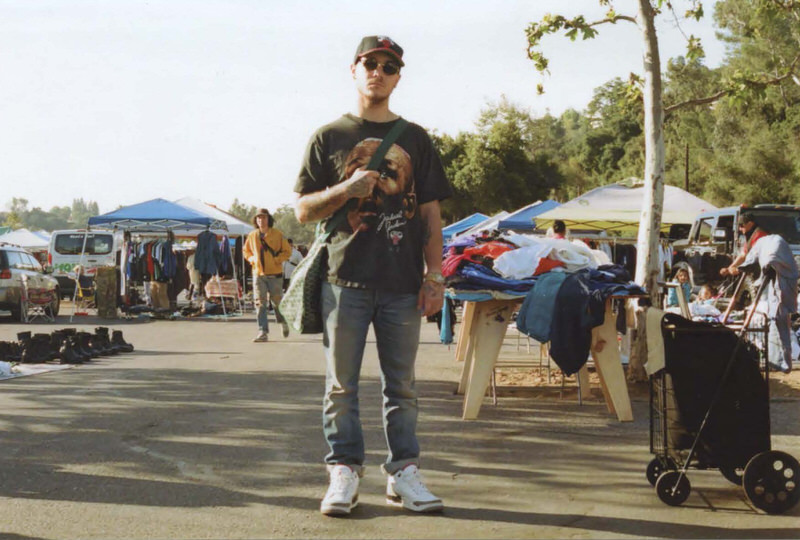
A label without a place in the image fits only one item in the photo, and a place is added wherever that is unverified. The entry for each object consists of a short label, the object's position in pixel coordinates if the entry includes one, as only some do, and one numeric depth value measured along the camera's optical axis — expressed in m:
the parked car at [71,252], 25.36
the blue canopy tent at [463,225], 28.91
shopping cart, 4.29
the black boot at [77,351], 10.42
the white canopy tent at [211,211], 22.92
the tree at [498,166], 59.38
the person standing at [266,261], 13.35
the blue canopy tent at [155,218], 19.97
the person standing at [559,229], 12.30
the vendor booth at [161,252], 20.36
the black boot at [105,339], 11.49
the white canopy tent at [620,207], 16.17
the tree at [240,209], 144.38
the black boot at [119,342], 11.90
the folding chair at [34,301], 18.81
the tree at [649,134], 8.46
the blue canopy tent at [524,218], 22.41
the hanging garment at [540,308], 6.38
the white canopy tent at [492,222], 23.14
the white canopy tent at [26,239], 48.12
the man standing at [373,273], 4.07
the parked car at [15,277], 18.64
